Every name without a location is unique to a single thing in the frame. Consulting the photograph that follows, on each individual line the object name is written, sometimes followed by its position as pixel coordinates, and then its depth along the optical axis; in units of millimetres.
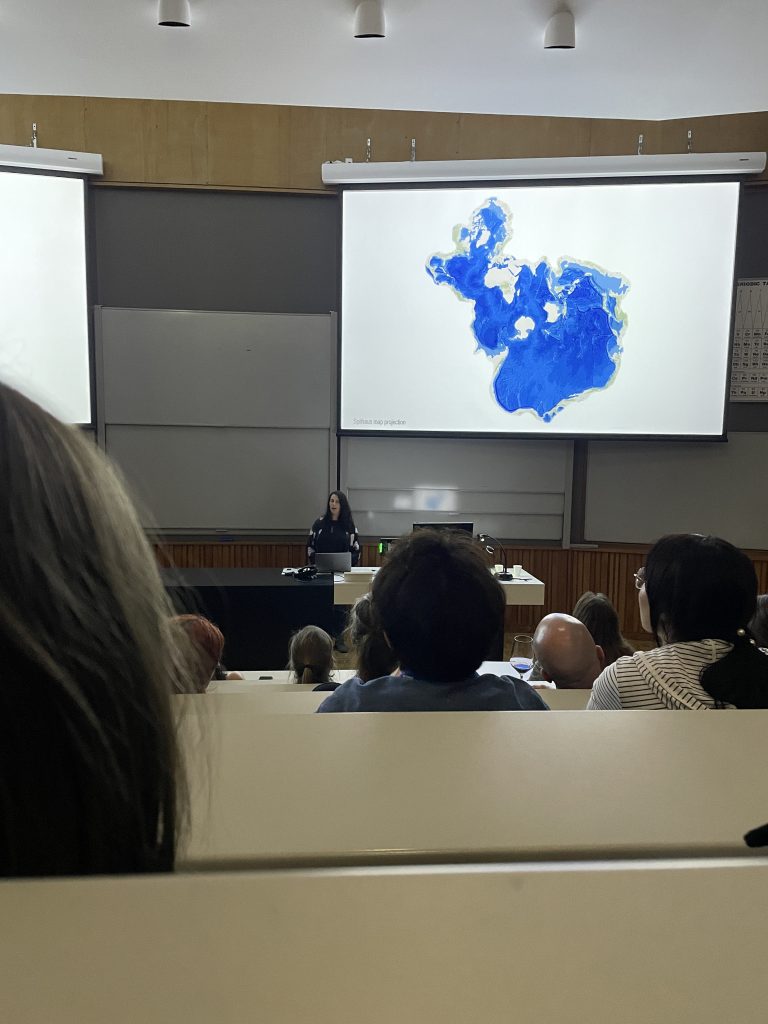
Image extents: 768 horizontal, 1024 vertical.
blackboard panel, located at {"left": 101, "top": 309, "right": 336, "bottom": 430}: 5879
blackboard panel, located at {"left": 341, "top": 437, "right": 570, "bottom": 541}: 6066
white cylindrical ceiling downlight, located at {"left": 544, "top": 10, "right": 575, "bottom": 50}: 3164
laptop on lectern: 5000
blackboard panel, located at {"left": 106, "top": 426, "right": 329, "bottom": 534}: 5949
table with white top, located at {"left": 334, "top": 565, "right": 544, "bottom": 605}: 4539
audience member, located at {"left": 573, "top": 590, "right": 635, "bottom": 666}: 2596
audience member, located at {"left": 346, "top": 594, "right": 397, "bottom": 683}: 2135
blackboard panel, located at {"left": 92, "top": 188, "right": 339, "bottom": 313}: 5961
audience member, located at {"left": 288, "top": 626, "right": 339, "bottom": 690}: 2605
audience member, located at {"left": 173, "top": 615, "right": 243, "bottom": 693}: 1972
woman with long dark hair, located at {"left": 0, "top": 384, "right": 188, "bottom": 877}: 468
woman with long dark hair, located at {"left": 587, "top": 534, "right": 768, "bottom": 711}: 1527
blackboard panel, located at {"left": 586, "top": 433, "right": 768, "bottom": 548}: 5895
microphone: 4844
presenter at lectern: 5441
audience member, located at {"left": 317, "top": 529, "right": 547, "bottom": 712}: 1290
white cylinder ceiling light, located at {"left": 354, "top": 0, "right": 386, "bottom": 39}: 3076
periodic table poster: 5785
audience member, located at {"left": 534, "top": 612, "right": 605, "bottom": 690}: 2102
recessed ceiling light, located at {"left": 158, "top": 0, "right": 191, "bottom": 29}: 3059
